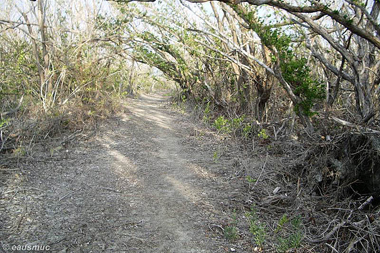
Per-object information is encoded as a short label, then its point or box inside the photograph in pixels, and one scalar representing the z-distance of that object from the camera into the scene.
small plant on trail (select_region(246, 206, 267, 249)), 2.91
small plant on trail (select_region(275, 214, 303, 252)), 2.83
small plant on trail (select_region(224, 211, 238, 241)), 3.05
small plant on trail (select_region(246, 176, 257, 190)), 4.02
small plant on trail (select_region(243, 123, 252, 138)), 6.27
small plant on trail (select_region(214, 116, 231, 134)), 6.53
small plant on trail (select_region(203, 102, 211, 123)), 9.02
